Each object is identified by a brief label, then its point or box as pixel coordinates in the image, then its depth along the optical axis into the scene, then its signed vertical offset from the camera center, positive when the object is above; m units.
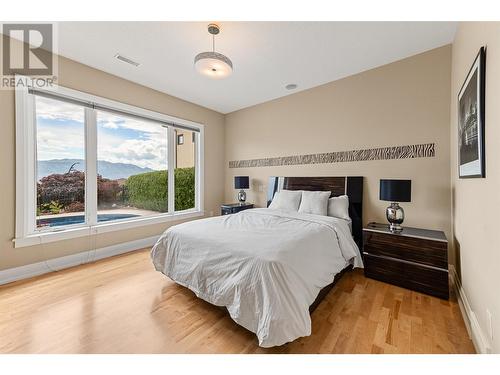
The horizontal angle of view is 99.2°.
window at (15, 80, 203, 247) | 2.55 +0.33
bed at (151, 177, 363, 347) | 1.39 -0.63
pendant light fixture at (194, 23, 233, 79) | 1.95 +1.15
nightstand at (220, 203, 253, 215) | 4.03 -0.40
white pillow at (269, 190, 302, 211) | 3.25 -0.21
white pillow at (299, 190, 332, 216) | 2.94 -0.22
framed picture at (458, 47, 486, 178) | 1.35 +0.48
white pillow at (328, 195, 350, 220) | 2.89 -0.28
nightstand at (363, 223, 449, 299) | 2.07 -0.76
